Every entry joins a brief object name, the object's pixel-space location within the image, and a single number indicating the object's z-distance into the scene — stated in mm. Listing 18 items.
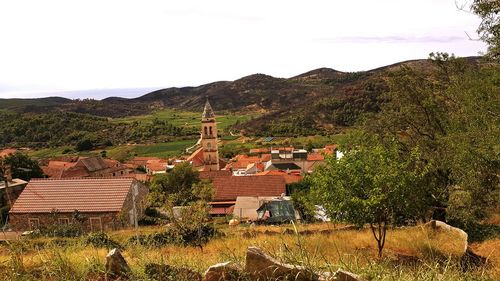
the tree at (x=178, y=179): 38853
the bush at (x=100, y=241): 12511
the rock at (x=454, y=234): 10395
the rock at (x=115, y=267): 5454
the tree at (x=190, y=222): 13031
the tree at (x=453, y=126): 11969
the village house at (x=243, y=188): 36341
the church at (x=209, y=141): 55844
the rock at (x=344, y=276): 4270
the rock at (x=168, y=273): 5203
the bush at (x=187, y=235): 12914
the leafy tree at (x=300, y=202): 13077
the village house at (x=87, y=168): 54844
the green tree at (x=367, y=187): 9258
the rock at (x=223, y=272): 4832
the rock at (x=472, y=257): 9186
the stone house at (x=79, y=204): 24594
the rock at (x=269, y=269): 4508
